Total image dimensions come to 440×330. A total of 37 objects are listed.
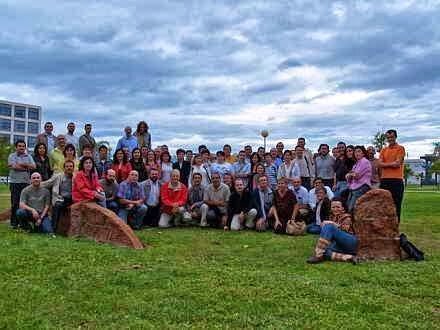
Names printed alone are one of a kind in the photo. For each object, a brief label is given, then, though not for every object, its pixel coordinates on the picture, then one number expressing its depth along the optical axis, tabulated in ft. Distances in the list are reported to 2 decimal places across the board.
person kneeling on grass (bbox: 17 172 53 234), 35.17
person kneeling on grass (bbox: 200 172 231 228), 40.98
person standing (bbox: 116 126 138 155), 43.57
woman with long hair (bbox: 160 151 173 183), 42.63
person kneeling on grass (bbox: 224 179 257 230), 39.70
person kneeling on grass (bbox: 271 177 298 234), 37.73
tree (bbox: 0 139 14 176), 173.99
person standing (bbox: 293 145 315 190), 42.63
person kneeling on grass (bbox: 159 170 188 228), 40.75
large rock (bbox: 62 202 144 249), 30.63
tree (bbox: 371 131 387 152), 135.31
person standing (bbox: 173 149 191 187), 44.65
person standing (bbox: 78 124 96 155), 42.73
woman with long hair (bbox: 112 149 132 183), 40.47
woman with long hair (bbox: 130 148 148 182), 41.15
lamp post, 81.34
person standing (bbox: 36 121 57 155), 41.27
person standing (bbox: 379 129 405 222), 33.47
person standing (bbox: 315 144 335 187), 41.57
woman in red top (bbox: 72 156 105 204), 35.27
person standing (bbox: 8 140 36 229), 37.47
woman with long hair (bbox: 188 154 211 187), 43.21
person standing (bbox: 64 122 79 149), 42.51
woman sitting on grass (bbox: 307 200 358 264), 26.76
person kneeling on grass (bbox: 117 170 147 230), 38.47
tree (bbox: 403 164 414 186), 214.01
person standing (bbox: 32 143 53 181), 38.32
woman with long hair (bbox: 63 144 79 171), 38.14
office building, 309.42
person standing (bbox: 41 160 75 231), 36.04
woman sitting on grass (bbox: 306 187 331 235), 37.81
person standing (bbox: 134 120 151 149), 44.91
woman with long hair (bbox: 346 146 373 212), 33.58
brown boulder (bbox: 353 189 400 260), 27.63
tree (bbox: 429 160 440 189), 175.74
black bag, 27.40
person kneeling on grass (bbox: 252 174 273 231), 39.17
